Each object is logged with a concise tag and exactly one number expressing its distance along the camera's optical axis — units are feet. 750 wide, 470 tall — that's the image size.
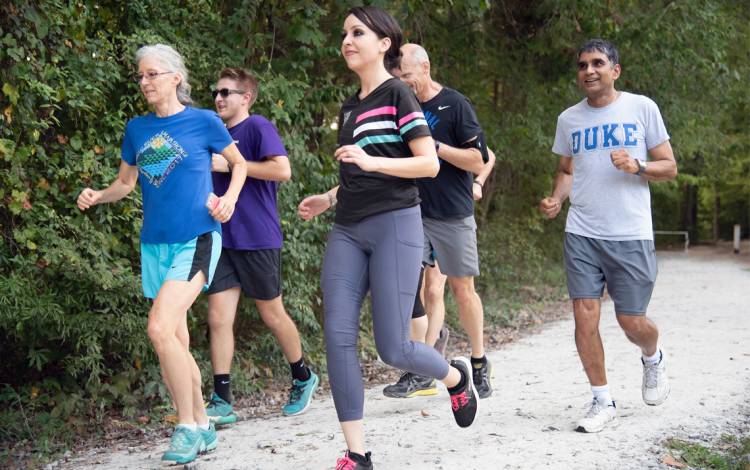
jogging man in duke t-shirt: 17.20
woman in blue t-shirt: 15.40
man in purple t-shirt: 18.67
